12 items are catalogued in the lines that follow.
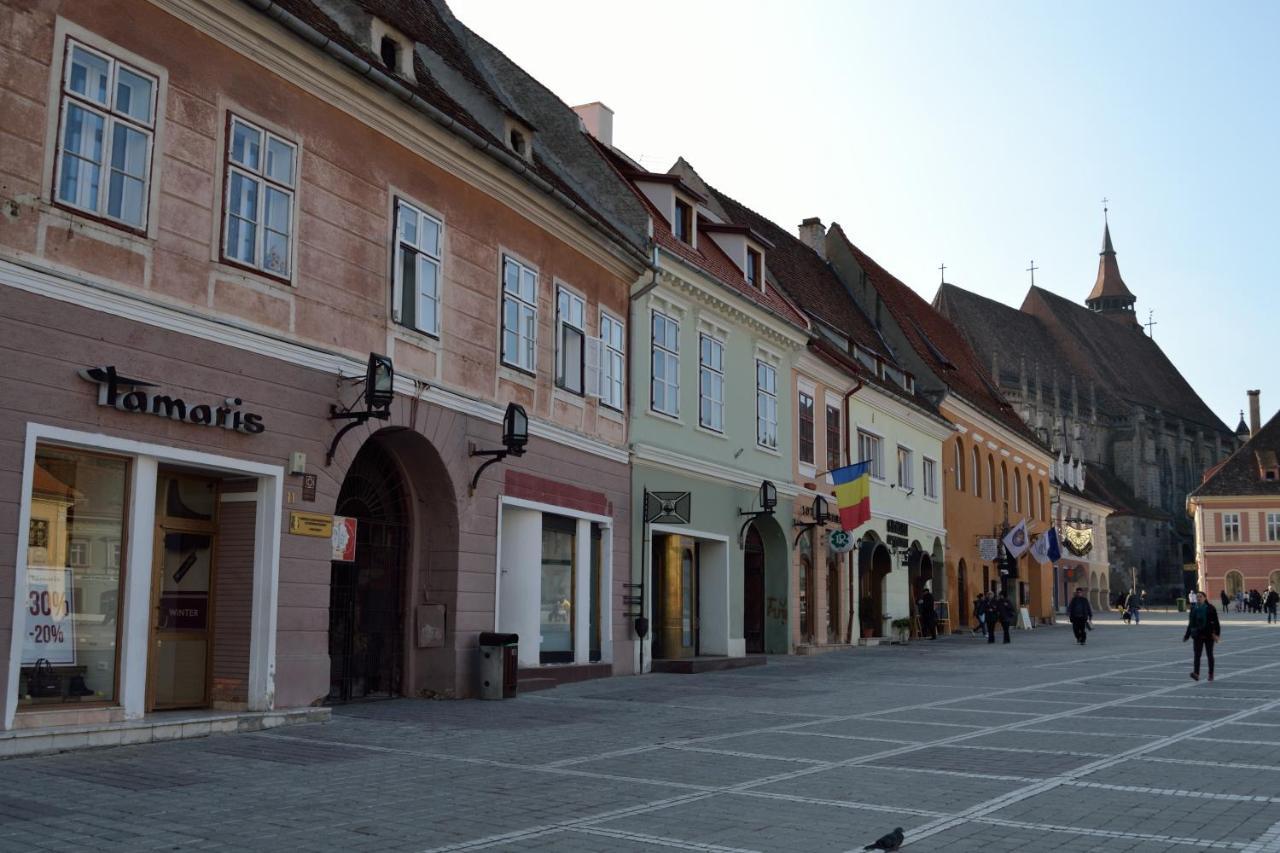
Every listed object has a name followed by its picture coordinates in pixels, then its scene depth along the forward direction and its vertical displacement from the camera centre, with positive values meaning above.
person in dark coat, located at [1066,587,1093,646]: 35.97 -0.30
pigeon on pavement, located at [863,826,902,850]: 7.57 -1.38
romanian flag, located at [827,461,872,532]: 29.36 +2.47
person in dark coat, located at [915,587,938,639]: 38.06 -0.33
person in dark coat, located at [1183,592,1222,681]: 22.30 -0.37
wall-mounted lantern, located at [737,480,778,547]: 26.83 +2.06
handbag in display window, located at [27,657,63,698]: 11.63 -0.77
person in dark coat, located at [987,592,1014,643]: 36.66 -0.29
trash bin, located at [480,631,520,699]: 17.42 -0.87
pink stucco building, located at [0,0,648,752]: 11.74 +2.54
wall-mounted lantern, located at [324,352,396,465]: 14.52 +2.27
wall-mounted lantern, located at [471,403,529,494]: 17.53 +2.20
